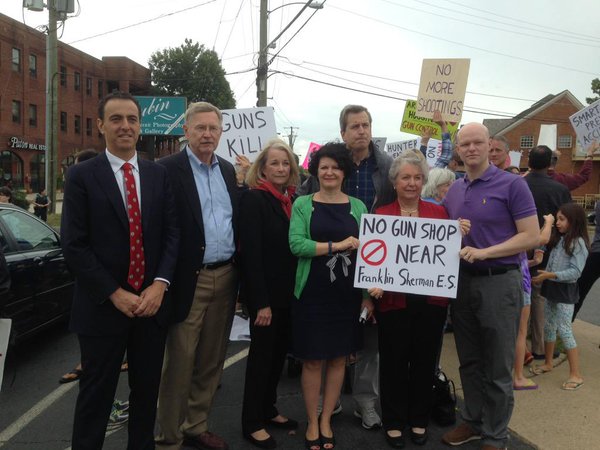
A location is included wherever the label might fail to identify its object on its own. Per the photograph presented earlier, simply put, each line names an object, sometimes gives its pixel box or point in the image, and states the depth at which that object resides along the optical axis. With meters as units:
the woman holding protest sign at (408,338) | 3.20
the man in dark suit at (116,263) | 2.49
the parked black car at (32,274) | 4.38
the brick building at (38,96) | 33.16
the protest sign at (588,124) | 6.34
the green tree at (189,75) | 47.03
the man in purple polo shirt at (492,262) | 2.91
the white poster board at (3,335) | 2.54
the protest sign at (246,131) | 5.53
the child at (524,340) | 4.09
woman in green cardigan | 3.11
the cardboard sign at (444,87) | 6.03
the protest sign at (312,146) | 9.41
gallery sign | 17.28
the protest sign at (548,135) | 8.20
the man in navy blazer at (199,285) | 2.93
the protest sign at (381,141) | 8.15
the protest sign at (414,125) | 7.39
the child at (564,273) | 4.41
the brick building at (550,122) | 40.19
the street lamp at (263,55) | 14.84
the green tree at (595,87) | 33.31
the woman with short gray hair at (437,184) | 3.83
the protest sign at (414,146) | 8.59
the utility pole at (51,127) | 15.93
